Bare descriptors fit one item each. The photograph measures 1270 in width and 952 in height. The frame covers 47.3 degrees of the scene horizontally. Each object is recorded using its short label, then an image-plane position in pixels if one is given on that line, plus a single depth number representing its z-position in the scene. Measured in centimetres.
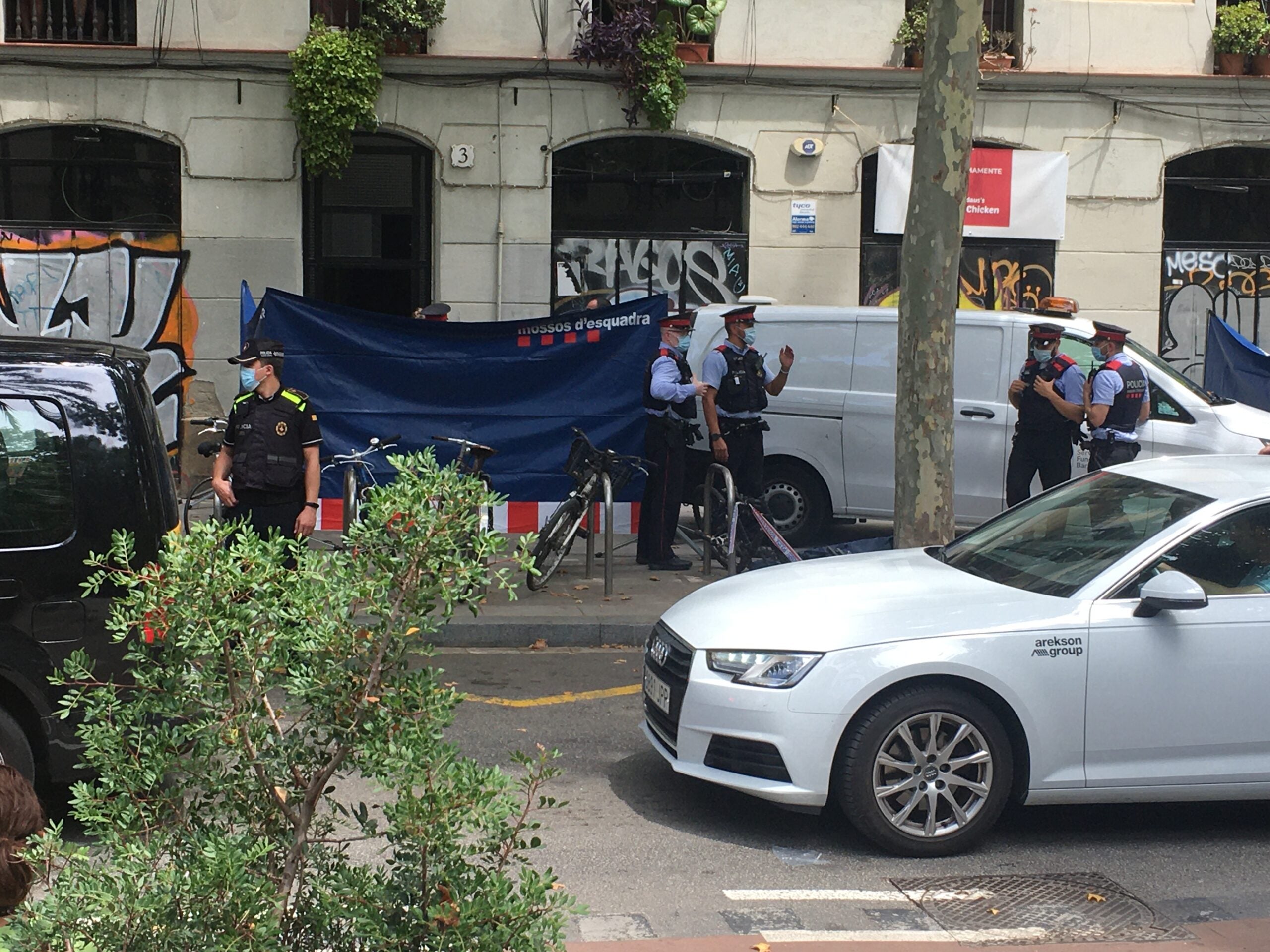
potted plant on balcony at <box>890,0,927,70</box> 1582
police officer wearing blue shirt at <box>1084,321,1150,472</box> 1093
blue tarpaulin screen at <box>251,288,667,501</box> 1072
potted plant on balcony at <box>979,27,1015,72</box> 1611
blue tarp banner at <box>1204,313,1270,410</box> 1377
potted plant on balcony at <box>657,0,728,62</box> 1541
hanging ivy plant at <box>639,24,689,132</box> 1525
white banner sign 1622
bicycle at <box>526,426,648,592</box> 1020
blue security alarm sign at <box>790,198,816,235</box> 1616
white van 1205
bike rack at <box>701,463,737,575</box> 1046
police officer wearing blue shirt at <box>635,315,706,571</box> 1063
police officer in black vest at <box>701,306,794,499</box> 1106
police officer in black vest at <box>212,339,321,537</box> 792
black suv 513
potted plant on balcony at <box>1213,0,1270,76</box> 1628
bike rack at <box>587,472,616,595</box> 971
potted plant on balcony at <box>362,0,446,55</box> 1484
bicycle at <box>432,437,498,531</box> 1009
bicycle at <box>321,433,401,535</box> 1035
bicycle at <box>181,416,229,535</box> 912
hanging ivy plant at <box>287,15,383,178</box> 1470
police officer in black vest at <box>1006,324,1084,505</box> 1106
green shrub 266
